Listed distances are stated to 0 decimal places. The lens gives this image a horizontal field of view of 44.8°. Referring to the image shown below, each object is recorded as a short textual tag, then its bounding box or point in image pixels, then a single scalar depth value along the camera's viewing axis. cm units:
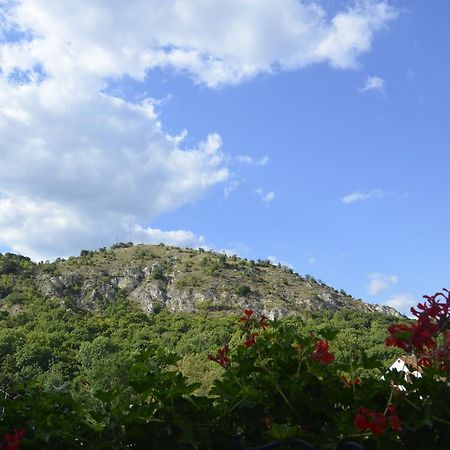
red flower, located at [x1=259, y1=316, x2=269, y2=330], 253
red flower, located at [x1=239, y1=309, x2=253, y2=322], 256
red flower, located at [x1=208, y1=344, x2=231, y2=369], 238
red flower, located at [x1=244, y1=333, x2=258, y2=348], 231
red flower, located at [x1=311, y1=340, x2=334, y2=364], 212
